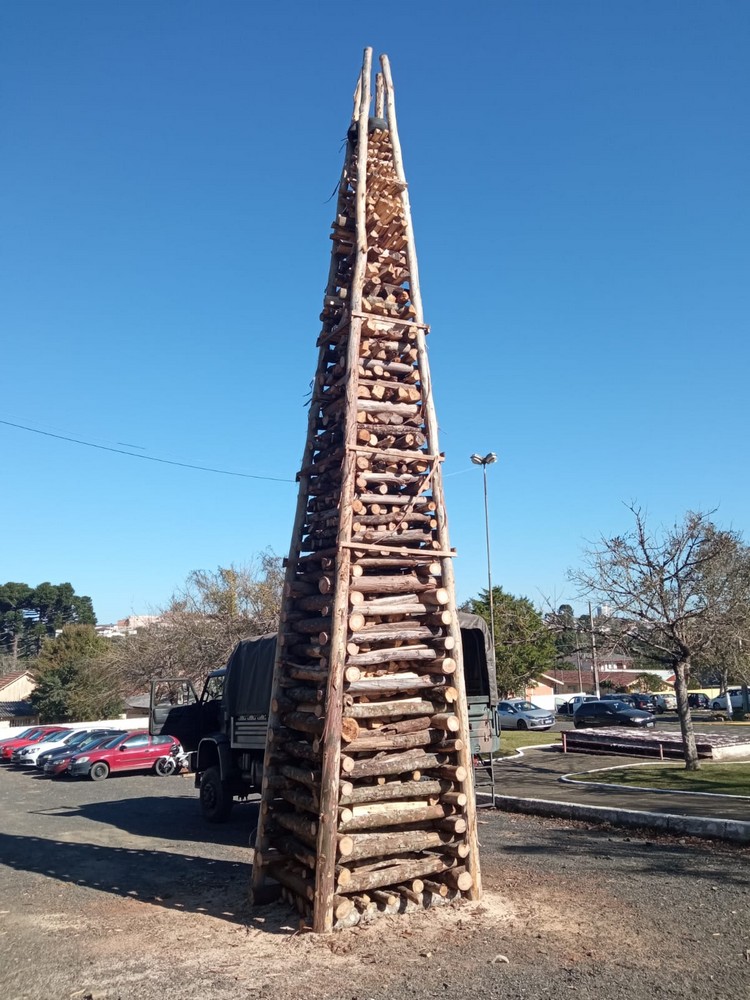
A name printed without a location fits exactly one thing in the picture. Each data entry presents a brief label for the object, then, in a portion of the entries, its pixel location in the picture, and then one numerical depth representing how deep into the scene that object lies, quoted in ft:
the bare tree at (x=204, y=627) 116.67
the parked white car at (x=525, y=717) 112.37
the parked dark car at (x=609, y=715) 112.78
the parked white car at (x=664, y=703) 159.03
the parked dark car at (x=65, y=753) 74.54
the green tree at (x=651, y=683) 209.56
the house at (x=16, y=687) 199.31
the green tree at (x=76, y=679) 138.31
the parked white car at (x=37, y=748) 86.63
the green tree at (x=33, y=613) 321.73
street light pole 103.19
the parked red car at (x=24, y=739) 94.32
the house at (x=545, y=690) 181.19
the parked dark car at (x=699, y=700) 177.59
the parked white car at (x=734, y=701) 161.70
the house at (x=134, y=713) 150.00
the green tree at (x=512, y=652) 110.93
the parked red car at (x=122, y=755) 71.82
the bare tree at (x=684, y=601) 53.57
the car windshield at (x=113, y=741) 74.28
